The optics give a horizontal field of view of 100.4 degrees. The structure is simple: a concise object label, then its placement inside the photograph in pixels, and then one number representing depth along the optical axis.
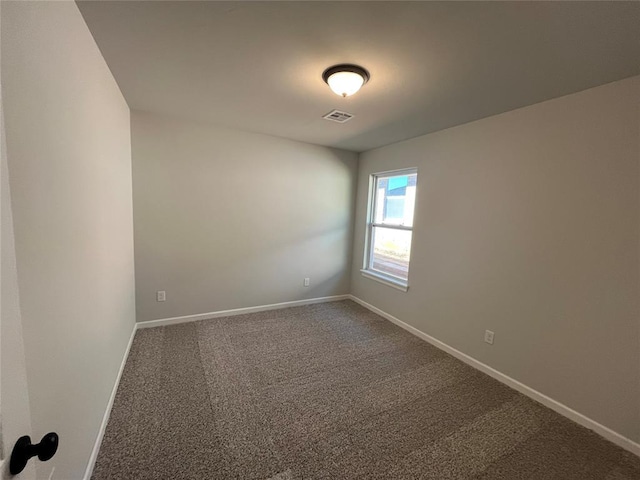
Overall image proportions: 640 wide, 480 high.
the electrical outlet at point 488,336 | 2.40
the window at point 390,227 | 3.38
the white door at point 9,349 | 0.44
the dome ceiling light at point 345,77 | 1.70
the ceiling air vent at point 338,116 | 2.50
